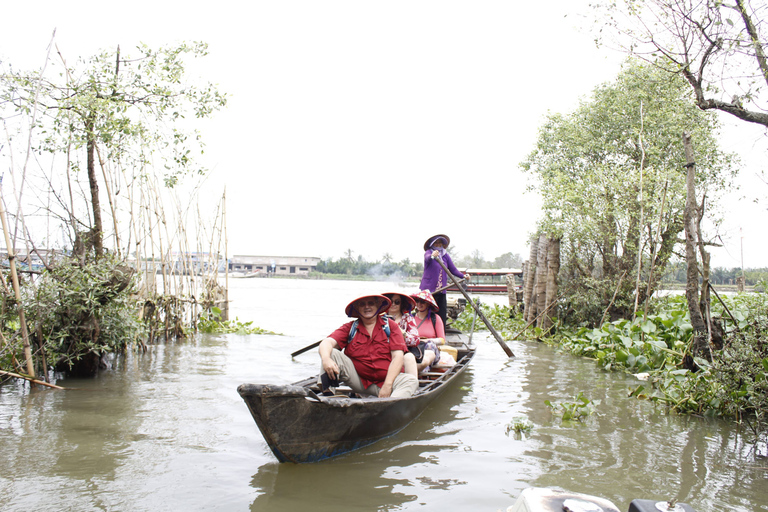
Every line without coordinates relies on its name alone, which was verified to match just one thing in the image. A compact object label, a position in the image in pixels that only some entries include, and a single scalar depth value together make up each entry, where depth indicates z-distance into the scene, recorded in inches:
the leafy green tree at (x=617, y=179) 400.2
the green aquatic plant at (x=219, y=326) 434.6
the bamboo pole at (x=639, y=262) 312.9
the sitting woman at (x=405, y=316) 214.2
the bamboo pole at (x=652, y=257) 296.3
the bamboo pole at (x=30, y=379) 214.2
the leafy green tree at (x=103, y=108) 219.8
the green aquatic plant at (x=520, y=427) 186.9
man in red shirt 178.1
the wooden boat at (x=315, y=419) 131.6
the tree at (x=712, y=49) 171.2
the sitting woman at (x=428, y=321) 260.7
